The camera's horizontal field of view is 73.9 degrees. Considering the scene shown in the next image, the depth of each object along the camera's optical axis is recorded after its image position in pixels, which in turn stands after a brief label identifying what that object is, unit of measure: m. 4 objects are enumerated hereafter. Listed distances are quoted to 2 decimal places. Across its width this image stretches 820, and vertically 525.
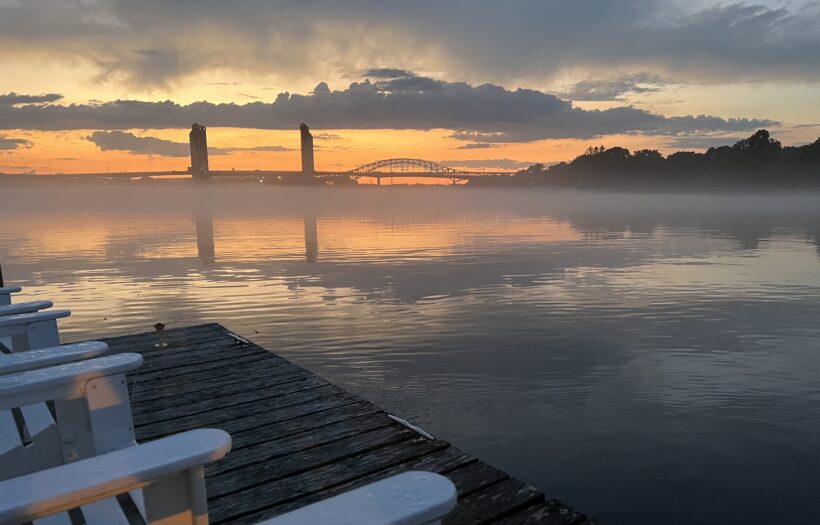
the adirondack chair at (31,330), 3.69
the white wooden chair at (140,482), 1.32
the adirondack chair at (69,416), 2.45
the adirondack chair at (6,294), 4.79
